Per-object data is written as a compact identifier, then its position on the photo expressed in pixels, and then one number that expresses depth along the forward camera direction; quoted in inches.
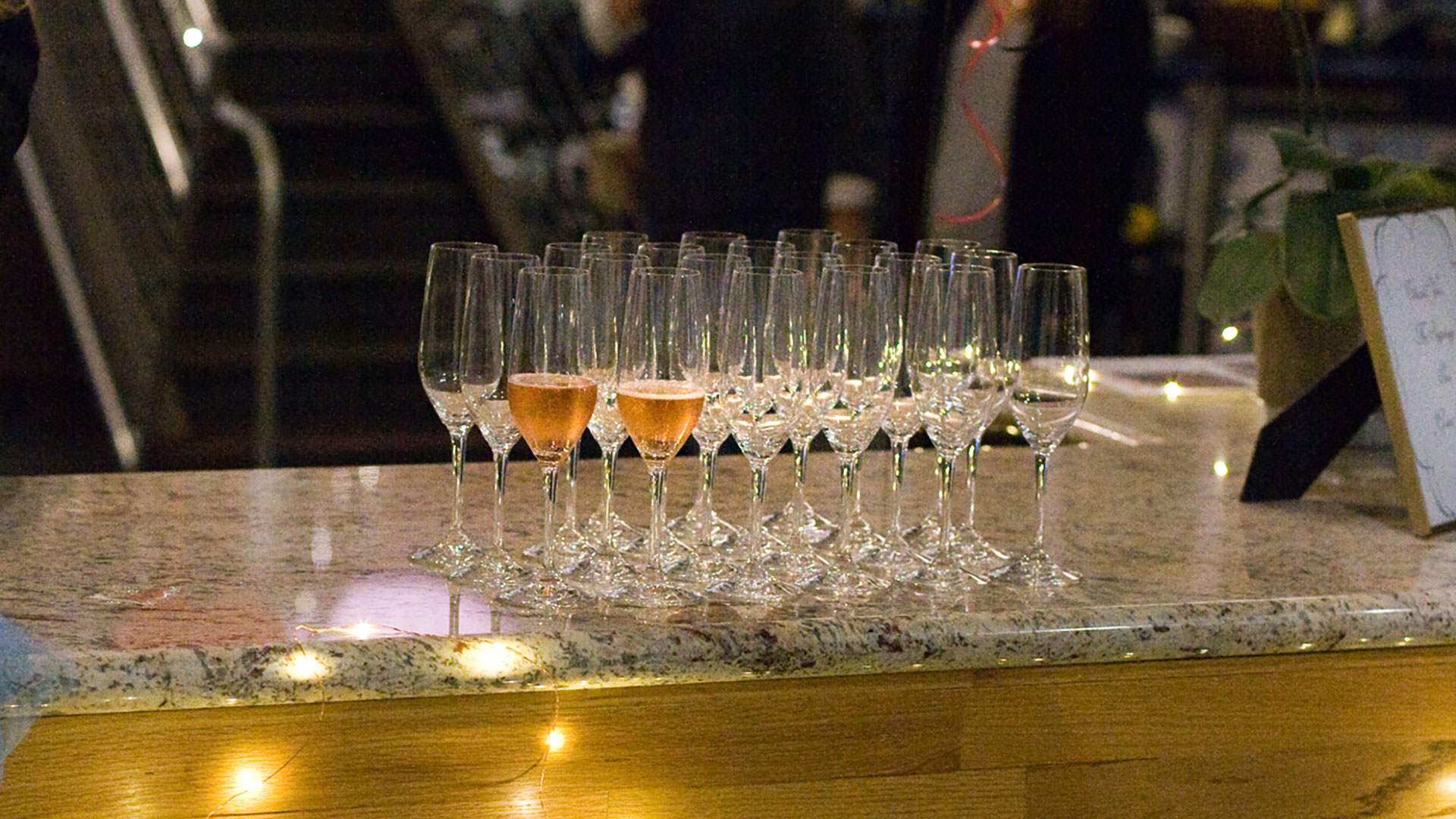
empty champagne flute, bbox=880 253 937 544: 93.4
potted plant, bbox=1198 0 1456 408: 107.8
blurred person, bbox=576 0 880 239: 187.5
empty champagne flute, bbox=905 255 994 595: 92.8
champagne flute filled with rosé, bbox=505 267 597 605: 89.7
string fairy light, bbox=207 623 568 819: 87.1
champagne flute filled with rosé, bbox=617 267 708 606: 90.3
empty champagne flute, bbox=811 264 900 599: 91.6
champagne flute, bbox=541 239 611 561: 94.3
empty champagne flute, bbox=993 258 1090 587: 94.3
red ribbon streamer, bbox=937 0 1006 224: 118.0
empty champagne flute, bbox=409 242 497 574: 91.3
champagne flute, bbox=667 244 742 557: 91.0
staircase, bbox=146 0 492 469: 233.0
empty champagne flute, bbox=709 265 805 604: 90.8
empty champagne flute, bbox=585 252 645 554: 90.3
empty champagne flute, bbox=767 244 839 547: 91.4
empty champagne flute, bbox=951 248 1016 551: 93.7
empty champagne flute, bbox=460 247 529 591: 90.7
